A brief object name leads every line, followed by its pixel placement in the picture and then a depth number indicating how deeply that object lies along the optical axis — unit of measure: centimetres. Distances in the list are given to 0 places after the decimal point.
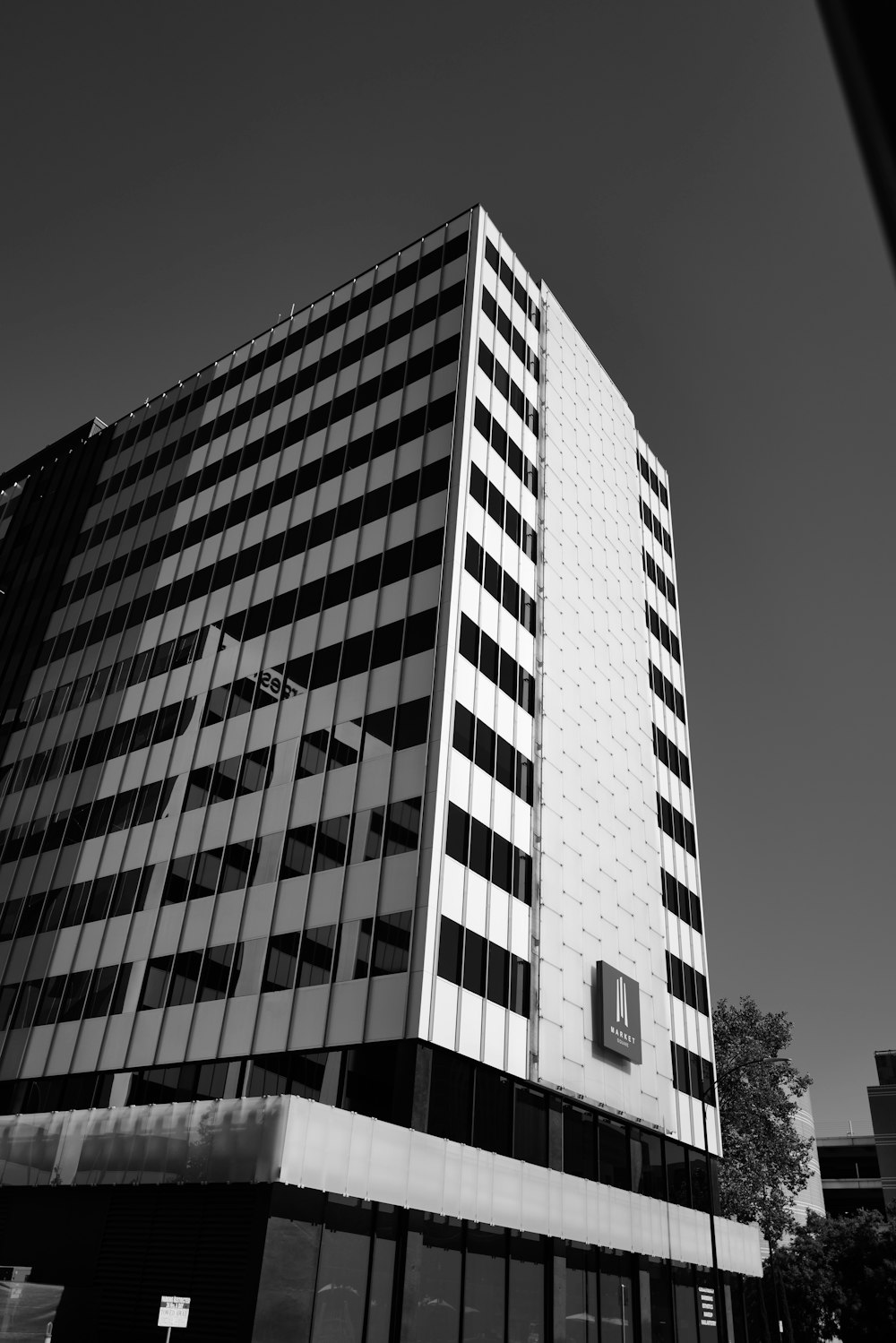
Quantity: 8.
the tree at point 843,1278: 6750
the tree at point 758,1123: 6069
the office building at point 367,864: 2956
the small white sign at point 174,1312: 2244
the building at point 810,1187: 11644
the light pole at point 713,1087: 3336
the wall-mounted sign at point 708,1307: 4247
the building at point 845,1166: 13762
